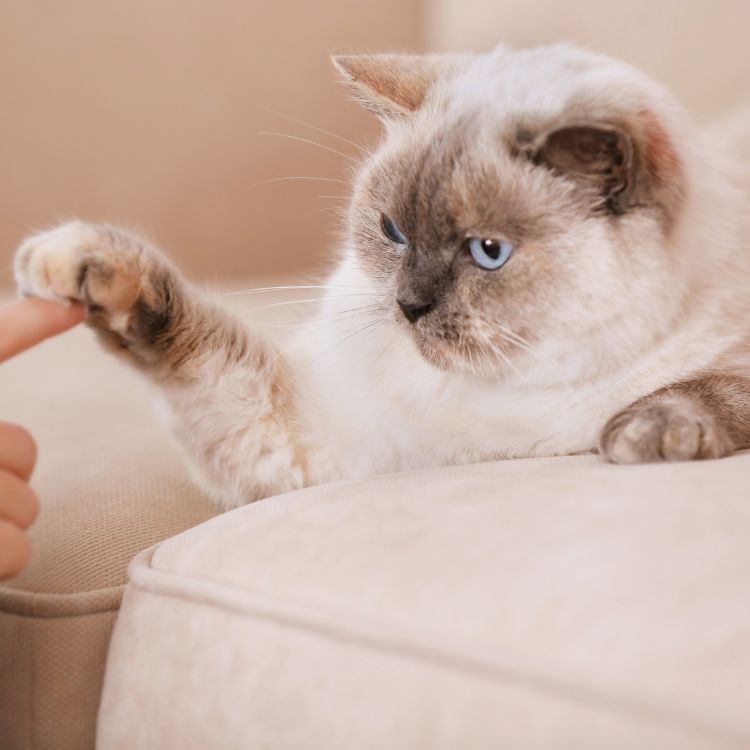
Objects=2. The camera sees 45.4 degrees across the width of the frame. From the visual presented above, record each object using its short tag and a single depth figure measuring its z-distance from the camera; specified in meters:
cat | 0.92
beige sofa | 0.52
